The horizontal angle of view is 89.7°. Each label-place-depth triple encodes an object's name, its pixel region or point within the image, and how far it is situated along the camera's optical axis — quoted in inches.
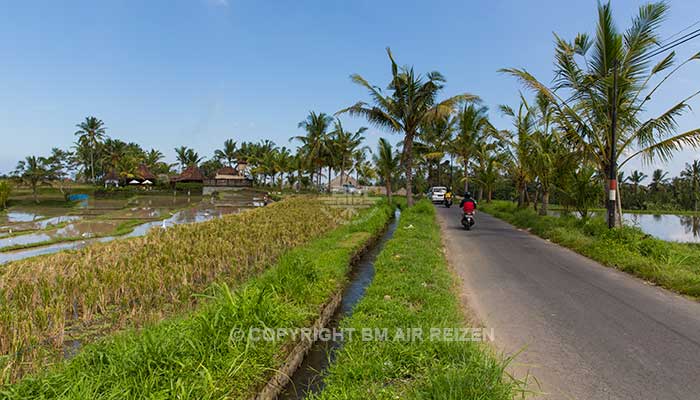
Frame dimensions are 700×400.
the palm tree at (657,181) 1901.0
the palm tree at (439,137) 1168.3
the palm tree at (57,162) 1558.8
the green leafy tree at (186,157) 2642.7
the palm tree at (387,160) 1051.0
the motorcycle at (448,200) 1086.4
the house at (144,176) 1925.4
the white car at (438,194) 1208.8
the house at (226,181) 1950.1
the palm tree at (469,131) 1011.3
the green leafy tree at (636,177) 1956.2
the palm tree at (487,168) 1018.1
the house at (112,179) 1919.0
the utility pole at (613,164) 348.2
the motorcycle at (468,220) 520.4
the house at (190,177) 2077.3
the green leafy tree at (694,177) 1531.5
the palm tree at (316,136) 1542.8
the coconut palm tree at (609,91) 355.9
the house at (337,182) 2820.9
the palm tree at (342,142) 1505.9
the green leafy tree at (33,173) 1440.7
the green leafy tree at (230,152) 2691.9
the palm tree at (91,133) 2101.4
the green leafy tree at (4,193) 1163.3
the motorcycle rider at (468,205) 514.3
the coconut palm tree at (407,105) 677.3
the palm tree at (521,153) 650.2
